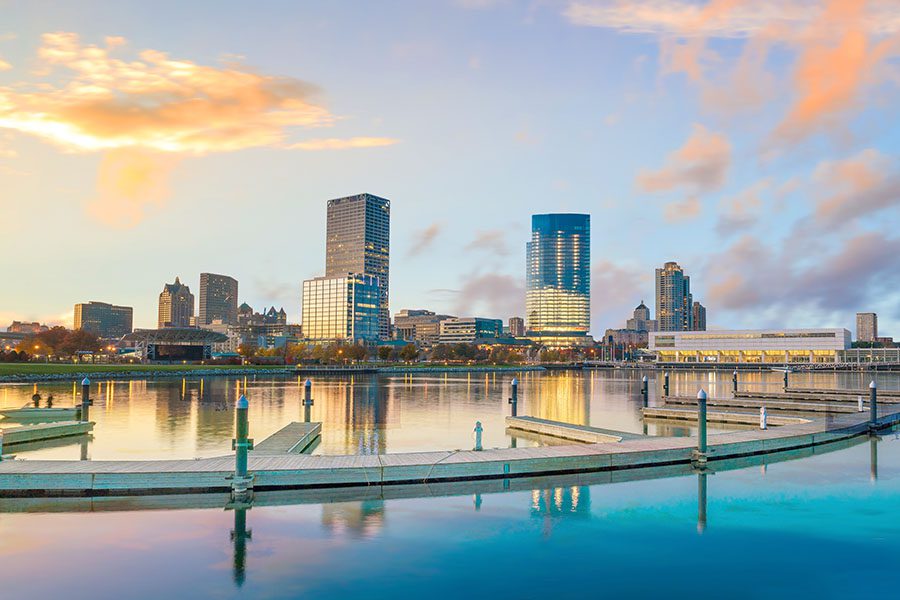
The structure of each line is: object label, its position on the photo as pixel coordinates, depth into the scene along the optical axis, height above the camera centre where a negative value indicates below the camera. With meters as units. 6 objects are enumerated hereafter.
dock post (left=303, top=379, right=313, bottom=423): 39.78 -3.59
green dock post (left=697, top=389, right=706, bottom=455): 27.98 -3.55
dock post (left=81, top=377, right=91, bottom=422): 39.80 -3.82
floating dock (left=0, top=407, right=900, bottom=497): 21.34 -4.30
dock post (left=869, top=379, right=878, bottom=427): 39.59 -3.60
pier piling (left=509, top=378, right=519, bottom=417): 45.94 -4.05
